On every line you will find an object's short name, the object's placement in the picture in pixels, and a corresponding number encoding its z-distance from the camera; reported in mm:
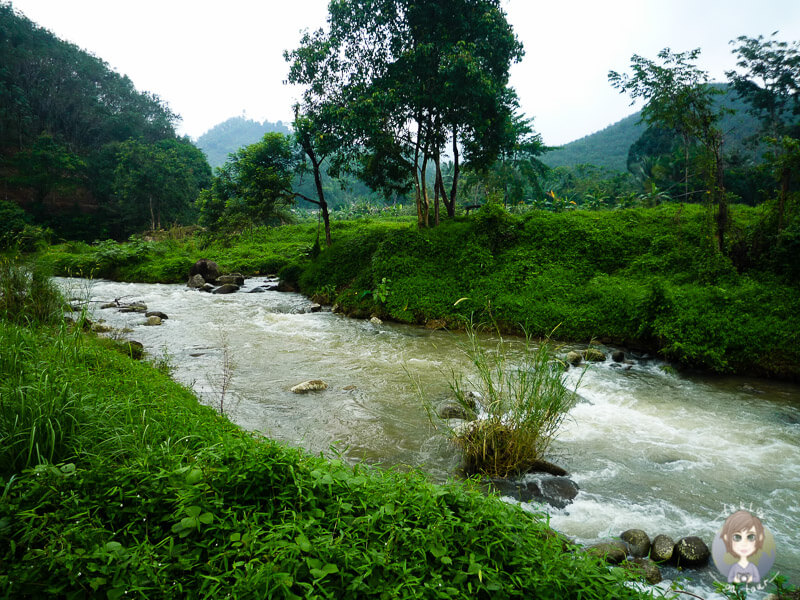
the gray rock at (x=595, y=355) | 8164
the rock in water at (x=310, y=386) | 6505
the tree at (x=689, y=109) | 8883
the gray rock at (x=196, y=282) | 17503
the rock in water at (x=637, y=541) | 3242
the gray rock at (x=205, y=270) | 18422
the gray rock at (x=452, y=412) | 5566
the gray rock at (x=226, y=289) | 16203
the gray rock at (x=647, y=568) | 2849
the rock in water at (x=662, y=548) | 3133
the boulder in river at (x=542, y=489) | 3963
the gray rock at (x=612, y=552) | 3068
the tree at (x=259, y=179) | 15688
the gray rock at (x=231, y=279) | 17883
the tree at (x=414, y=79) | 12375
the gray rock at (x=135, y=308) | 12274
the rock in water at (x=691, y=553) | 3100
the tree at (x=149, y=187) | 32125
